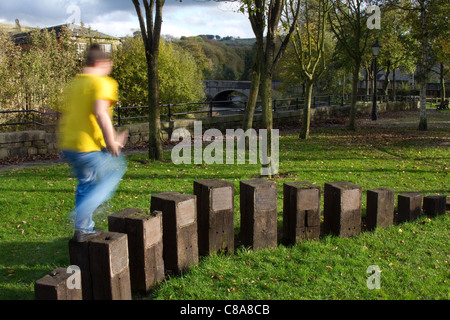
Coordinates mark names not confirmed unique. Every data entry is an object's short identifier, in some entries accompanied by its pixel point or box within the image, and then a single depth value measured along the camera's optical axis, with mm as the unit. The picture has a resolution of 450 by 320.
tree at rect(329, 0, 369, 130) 19084
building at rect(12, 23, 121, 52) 26594
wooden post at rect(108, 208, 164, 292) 3920
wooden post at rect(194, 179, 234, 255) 4668
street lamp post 24469
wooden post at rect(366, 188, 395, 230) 5574
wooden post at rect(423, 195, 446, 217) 6176
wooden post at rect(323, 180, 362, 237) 5223
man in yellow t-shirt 3895
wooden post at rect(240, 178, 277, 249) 4809
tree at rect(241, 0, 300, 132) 9109
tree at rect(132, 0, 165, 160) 10836
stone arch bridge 66312
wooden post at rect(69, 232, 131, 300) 3475
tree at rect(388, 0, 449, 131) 19094
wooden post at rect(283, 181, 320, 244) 5035
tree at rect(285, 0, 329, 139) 16141
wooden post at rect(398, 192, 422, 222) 5949
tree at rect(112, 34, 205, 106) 29562
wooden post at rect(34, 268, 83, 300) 3045
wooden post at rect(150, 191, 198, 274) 4281
